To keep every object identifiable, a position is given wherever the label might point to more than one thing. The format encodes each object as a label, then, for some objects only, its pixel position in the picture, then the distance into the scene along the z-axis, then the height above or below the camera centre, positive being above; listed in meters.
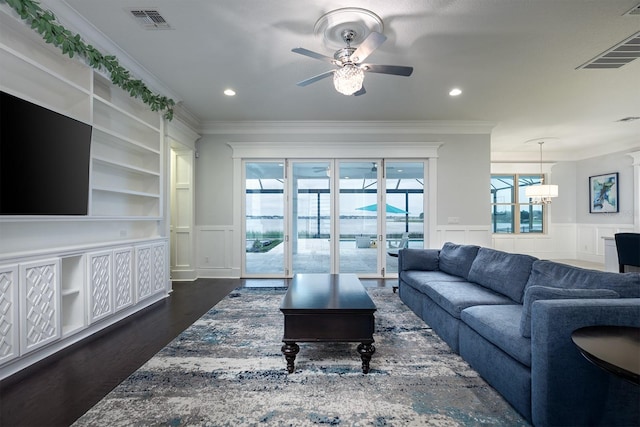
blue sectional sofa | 1.42 -0.73
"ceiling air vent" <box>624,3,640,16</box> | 2.36 +1.78
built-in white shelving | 2.13 -0.18
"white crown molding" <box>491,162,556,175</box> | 7.58 +1.37
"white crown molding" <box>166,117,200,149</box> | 4.39 +1.41
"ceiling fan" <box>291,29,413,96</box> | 2.41 +1.35
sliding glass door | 5.39 +0.08
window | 7.70 +0.27
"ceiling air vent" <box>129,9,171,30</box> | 2.46 +1.79
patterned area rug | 1.62 -1.16
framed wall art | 6.70 +0.61
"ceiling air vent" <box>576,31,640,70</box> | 2.80 +1.76
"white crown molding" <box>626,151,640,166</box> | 6.15 +1.36
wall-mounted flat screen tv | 2.04 +0.45
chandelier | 6.32 +0.61
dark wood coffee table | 2.06 -0.81
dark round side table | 0.98 -0.52
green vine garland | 2.15 +1.55
